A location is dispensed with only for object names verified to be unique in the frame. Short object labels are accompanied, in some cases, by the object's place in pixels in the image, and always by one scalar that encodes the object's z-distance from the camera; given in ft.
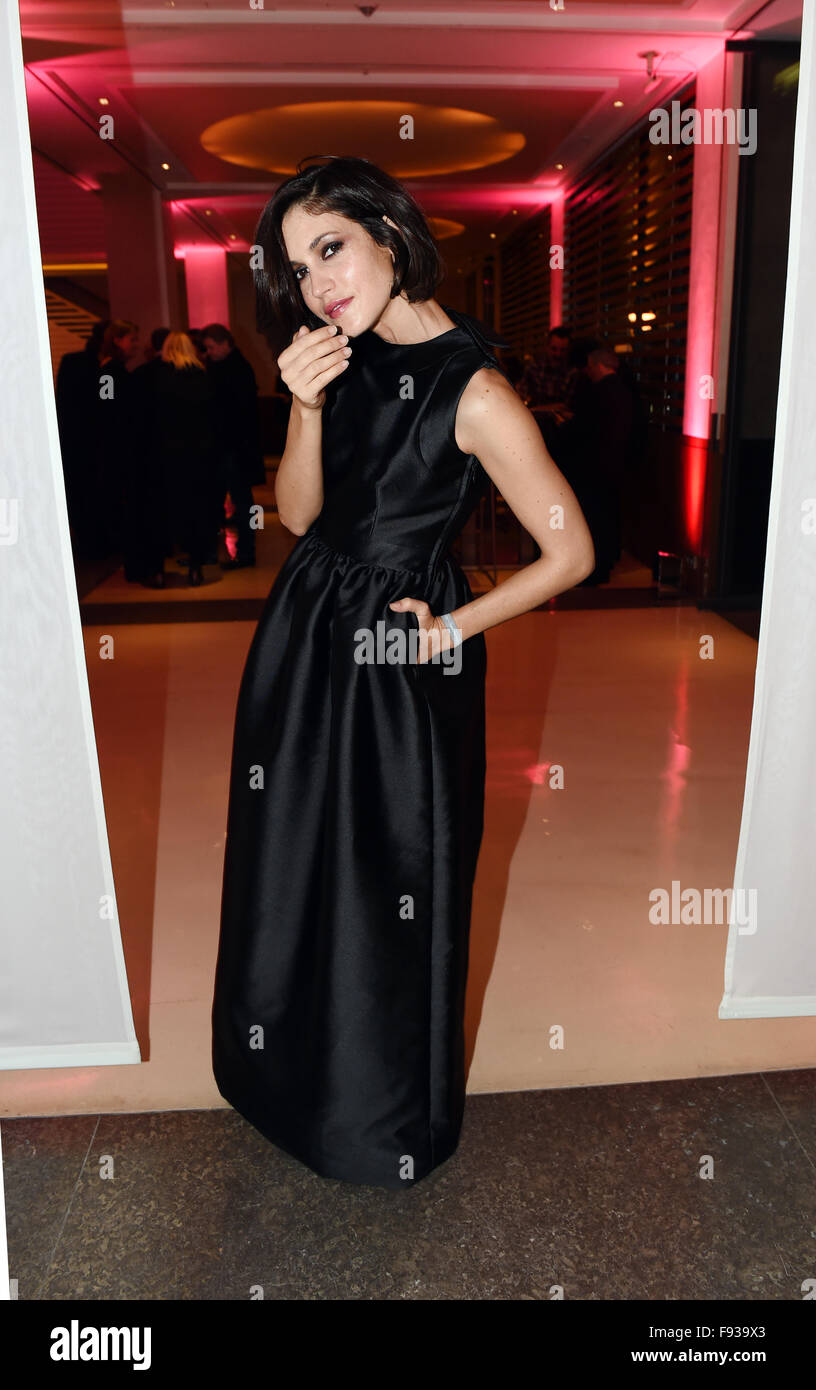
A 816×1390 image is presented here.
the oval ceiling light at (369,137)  26.12
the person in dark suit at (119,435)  22.04
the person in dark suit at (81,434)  23.13
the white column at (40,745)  5.46
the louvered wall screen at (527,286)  39.11
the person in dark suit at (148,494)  22.82
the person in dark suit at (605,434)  21.95
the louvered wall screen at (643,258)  22.59
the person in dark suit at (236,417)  23.94
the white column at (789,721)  5.79
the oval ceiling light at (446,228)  43.06
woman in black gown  5.15
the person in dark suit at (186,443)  21.83
